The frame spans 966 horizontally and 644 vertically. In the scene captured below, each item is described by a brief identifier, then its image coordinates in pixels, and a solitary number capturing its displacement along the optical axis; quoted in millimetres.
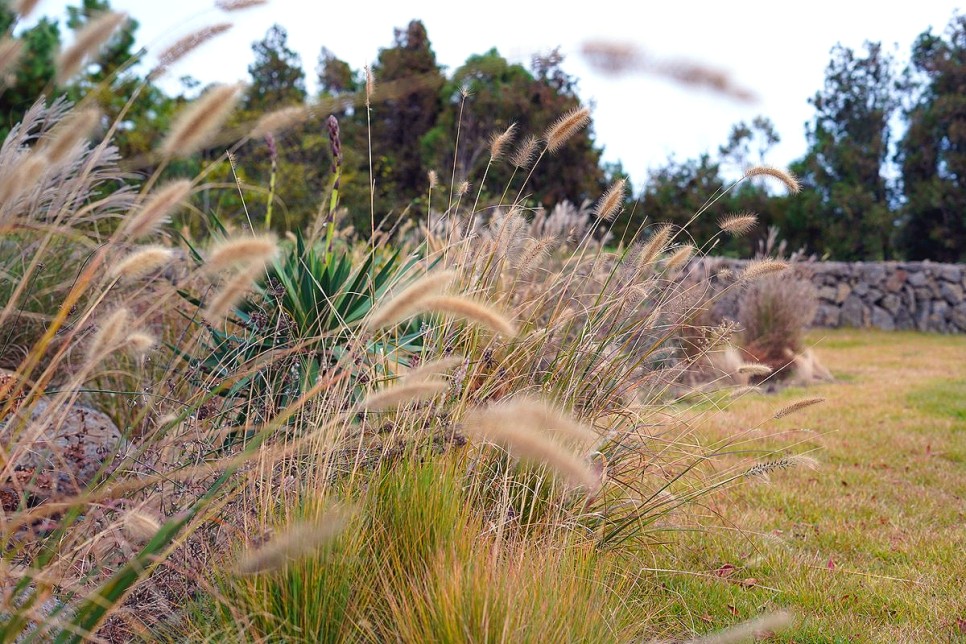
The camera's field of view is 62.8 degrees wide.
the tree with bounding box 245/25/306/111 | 24278
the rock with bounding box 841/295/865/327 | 15164
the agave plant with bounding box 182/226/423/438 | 2484
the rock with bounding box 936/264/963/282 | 15172
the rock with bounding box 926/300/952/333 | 14992
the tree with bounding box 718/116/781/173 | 22922
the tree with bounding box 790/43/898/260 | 21203
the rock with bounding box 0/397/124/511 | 2559
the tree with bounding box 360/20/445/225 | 22516
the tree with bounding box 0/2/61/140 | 9234
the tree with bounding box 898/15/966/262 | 20188
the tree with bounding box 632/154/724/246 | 21109
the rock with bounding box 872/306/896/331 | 15102
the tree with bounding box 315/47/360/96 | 21688
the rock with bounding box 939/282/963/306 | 15117
